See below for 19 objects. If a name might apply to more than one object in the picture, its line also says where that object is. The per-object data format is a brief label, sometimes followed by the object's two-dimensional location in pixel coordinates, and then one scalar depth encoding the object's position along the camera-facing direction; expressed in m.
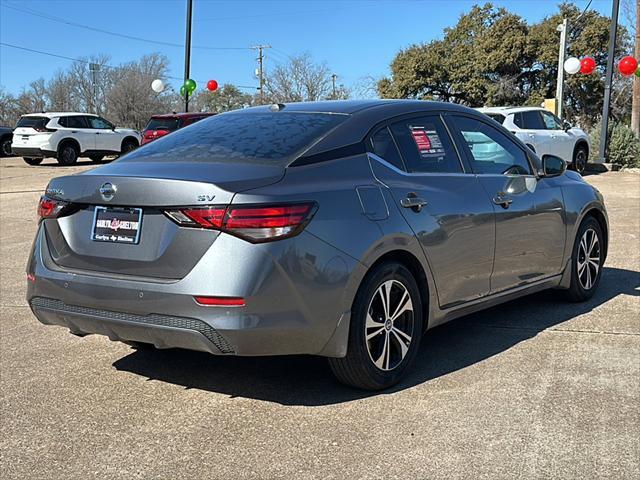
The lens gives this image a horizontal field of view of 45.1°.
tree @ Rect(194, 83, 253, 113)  78.73
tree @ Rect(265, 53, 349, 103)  46.47
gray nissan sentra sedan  3.63
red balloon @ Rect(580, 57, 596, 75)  22.89
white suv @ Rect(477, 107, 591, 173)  17.31
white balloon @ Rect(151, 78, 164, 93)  29.77
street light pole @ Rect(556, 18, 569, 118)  23.95
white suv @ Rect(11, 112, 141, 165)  23.88
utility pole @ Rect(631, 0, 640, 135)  24.22
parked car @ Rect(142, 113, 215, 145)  18.97
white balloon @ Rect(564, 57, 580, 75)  22.66
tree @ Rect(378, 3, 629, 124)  44.47
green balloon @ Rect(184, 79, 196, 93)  26.17
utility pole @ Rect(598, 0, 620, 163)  20.94
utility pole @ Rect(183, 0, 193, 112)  26.20
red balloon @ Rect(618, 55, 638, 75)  20.33
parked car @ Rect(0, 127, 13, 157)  29.34
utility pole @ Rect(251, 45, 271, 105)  59.72
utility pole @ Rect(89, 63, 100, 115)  68.75
